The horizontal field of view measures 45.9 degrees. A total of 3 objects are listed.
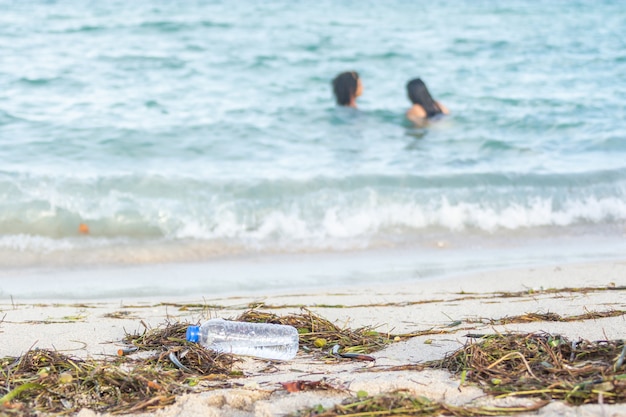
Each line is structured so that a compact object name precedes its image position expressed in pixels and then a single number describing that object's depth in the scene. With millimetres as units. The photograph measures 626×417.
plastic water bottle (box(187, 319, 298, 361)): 2871
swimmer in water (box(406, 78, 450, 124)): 9762
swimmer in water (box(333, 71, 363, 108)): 10008
